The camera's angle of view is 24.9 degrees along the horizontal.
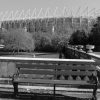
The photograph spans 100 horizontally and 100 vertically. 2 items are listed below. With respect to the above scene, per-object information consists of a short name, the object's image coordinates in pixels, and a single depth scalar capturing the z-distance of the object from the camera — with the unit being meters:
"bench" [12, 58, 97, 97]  5.00
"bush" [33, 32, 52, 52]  73.06
